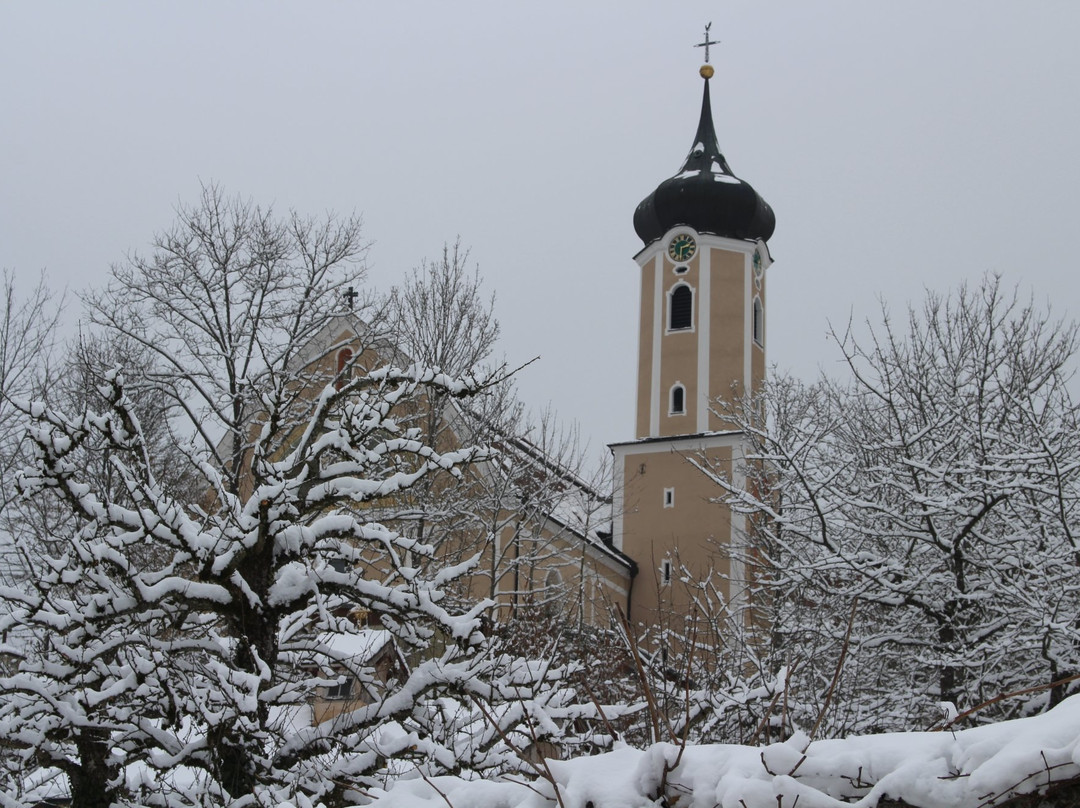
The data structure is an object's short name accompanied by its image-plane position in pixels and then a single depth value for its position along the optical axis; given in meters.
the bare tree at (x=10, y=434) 17.38
